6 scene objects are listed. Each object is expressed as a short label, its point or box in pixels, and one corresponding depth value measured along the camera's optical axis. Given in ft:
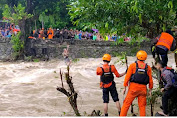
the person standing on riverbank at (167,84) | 18.25
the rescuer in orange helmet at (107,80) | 21.29
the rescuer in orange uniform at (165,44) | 20.39
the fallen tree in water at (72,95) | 17.48
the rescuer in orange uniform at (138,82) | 18.60
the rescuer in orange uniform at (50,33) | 84.12
